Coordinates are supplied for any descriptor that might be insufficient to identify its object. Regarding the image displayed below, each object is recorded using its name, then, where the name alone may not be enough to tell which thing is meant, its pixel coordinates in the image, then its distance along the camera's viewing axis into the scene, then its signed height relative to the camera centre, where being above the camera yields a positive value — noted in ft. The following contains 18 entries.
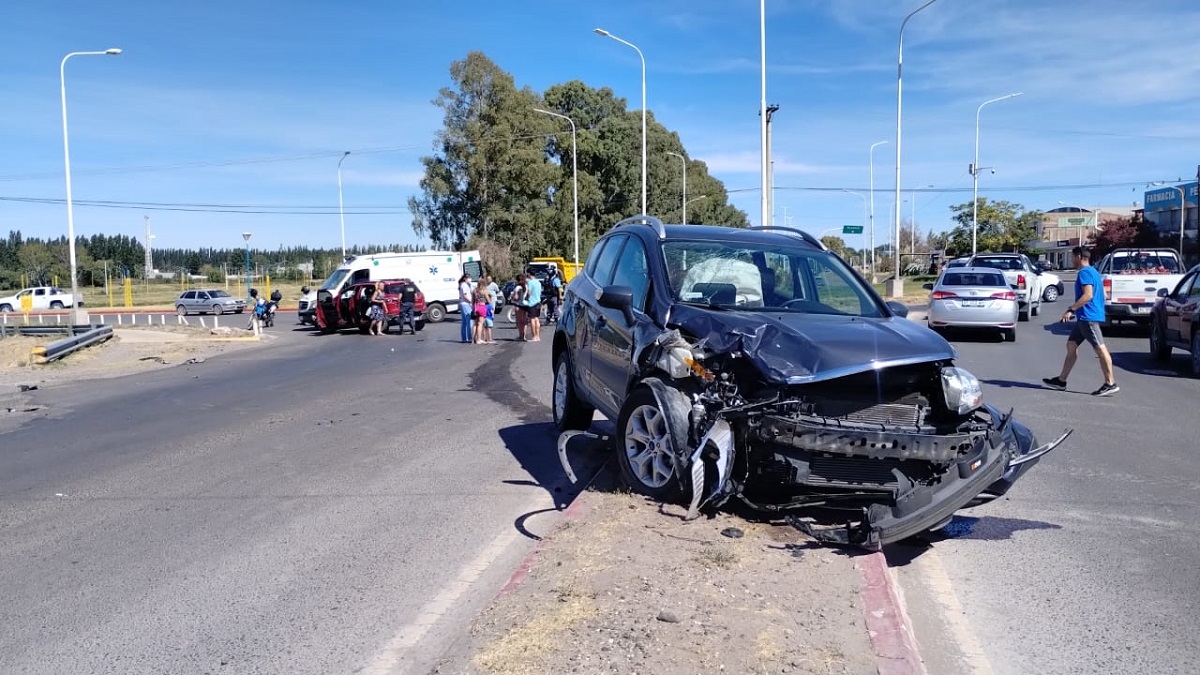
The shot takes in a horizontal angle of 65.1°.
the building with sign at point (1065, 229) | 337.72 +16.06
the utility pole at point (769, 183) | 92.43 +9.02
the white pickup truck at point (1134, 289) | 63.41 -1.44
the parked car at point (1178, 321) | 43.55 -2.63
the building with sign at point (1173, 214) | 237.25 +15.34
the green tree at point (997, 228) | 245.04 +11.18
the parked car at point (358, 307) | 88.89 -2.46
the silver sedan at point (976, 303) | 60.08 -2.09
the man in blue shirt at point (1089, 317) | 36.94 -1.92
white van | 108.88 +0.88
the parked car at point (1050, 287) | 94.84 -1.82
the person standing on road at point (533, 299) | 71.77 -1.59
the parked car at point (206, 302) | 160.04 -3.15
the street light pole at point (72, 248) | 104.12 +4.53
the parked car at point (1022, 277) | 80.79 -0.61
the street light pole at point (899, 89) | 116.06 +22.81
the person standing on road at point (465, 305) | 73.87 -2.02
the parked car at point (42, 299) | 169.48 -2.30
